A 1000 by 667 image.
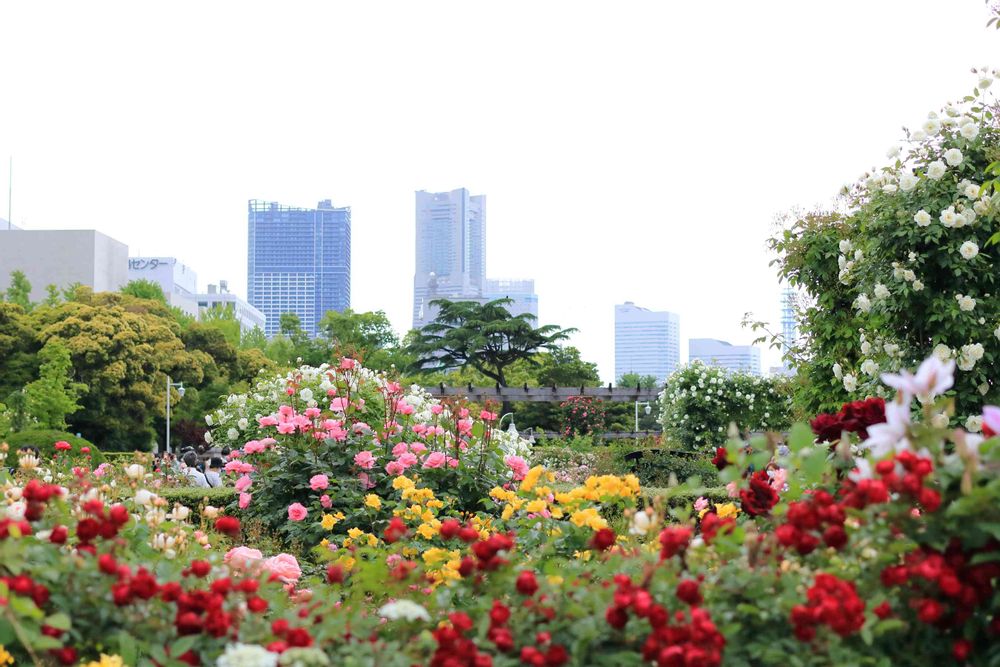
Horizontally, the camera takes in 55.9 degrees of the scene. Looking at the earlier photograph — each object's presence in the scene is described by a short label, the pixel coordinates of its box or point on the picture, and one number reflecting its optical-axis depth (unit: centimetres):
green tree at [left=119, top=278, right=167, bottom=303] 4000
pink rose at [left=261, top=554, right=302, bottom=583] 281
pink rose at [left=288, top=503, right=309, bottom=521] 494
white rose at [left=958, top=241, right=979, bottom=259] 566
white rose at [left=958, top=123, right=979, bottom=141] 600
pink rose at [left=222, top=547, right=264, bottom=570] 273
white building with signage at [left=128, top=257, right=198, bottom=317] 9775
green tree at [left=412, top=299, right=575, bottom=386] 3316
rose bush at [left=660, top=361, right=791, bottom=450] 1455
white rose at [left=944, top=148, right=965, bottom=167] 591
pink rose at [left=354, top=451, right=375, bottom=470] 514
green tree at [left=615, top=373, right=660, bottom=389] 4238
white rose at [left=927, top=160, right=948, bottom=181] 593
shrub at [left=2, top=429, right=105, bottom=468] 1234
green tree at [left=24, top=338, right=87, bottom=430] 2222
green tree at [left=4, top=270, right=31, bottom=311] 3462
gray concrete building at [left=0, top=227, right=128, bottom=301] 5347
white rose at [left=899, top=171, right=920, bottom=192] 599
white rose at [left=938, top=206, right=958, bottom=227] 564
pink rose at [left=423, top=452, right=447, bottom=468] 502
